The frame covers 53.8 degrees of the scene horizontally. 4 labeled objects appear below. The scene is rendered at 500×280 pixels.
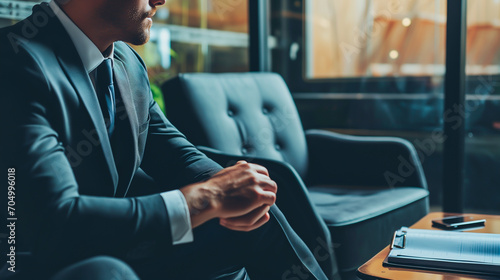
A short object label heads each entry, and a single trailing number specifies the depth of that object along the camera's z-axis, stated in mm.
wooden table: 1144
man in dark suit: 888
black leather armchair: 1699
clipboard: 1138
